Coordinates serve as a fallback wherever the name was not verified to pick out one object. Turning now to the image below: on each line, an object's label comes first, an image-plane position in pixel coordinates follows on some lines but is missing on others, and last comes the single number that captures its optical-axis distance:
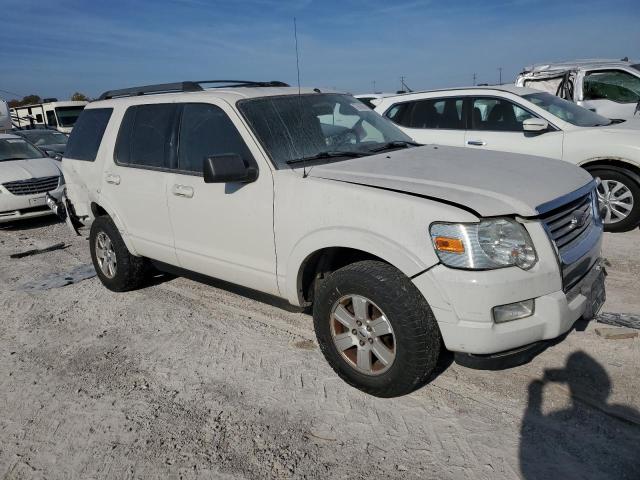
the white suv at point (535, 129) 6.09
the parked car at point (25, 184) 8.66
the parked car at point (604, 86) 9.14
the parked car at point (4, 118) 14.87
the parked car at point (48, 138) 14.16
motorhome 21.69
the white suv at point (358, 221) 2.68
